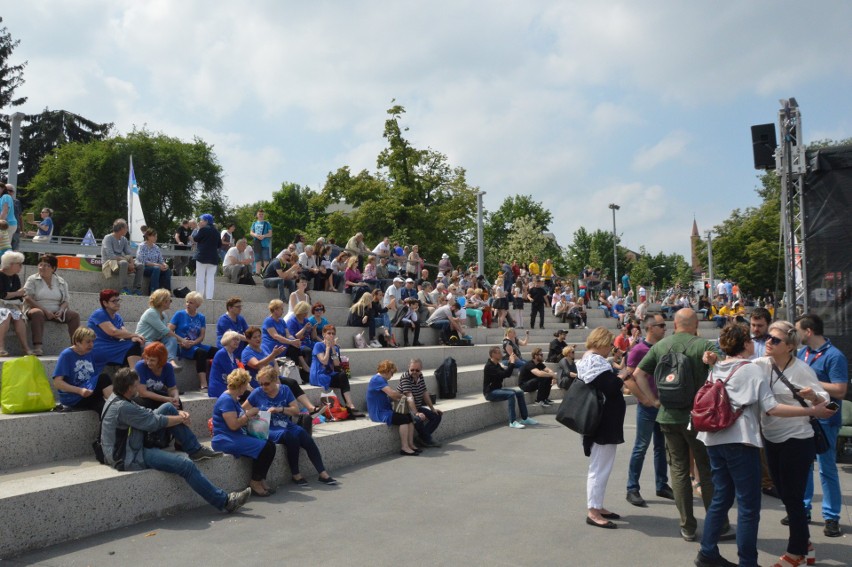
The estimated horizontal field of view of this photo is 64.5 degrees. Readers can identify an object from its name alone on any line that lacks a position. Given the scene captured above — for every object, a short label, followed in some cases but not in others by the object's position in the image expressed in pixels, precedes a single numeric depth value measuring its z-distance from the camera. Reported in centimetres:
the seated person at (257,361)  859
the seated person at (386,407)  930
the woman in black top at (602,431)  575
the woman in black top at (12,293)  789
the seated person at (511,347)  1403
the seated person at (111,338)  748
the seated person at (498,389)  1201
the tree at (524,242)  5409
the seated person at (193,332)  902
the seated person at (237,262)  1465
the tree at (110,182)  4419
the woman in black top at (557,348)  1573
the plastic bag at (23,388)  652
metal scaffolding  912
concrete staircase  515
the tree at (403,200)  3659
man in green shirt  534
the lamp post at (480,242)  2792
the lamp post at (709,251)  4213
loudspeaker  980
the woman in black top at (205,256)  1203
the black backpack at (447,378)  1241
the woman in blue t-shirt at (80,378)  661
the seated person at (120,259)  1098
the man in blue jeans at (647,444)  654
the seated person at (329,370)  988
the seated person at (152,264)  1137
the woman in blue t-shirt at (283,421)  747
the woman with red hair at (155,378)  680
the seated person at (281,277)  1407
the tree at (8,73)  4147
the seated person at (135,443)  602
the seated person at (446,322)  1609
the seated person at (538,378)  1336
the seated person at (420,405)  966
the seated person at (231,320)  934
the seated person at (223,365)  824
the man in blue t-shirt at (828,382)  545
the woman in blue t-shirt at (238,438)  691
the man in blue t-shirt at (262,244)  1539
